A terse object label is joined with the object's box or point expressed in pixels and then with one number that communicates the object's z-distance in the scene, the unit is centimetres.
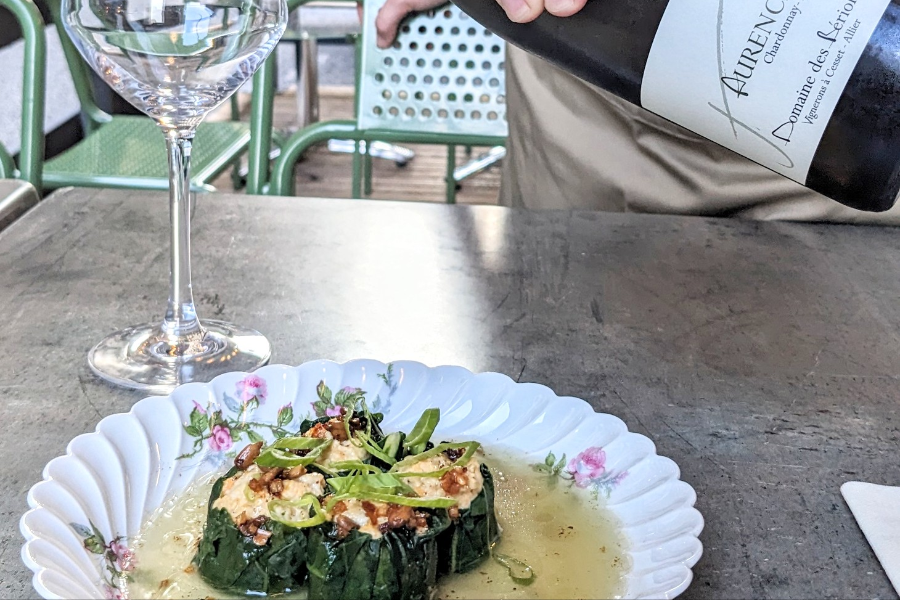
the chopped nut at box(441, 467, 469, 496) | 41
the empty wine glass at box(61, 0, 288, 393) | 57
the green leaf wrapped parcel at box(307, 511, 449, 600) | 38
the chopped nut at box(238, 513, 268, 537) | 39
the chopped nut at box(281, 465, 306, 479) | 41
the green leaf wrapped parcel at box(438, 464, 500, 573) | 41
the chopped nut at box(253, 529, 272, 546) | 39
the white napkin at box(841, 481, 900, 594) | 45
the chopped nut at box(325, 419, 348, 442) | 44
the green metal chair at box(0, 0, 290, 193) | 121
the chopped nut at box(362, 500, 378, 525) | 39
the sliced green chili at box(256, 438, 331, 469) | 40
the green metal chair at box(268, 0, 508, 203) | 129
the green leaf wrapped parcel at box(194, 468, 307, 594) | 39
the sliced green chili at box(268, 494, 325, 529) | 38
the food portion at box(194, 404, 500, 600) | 38
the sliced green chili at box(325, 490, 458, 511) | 39
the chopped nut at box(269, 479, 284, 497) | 40
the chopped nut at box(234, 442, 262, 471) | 44
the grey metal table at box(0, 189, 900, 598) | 51
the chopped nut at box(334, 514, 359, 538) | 39
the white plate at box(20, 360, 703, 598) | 40
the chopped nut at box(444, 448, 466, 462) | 43
